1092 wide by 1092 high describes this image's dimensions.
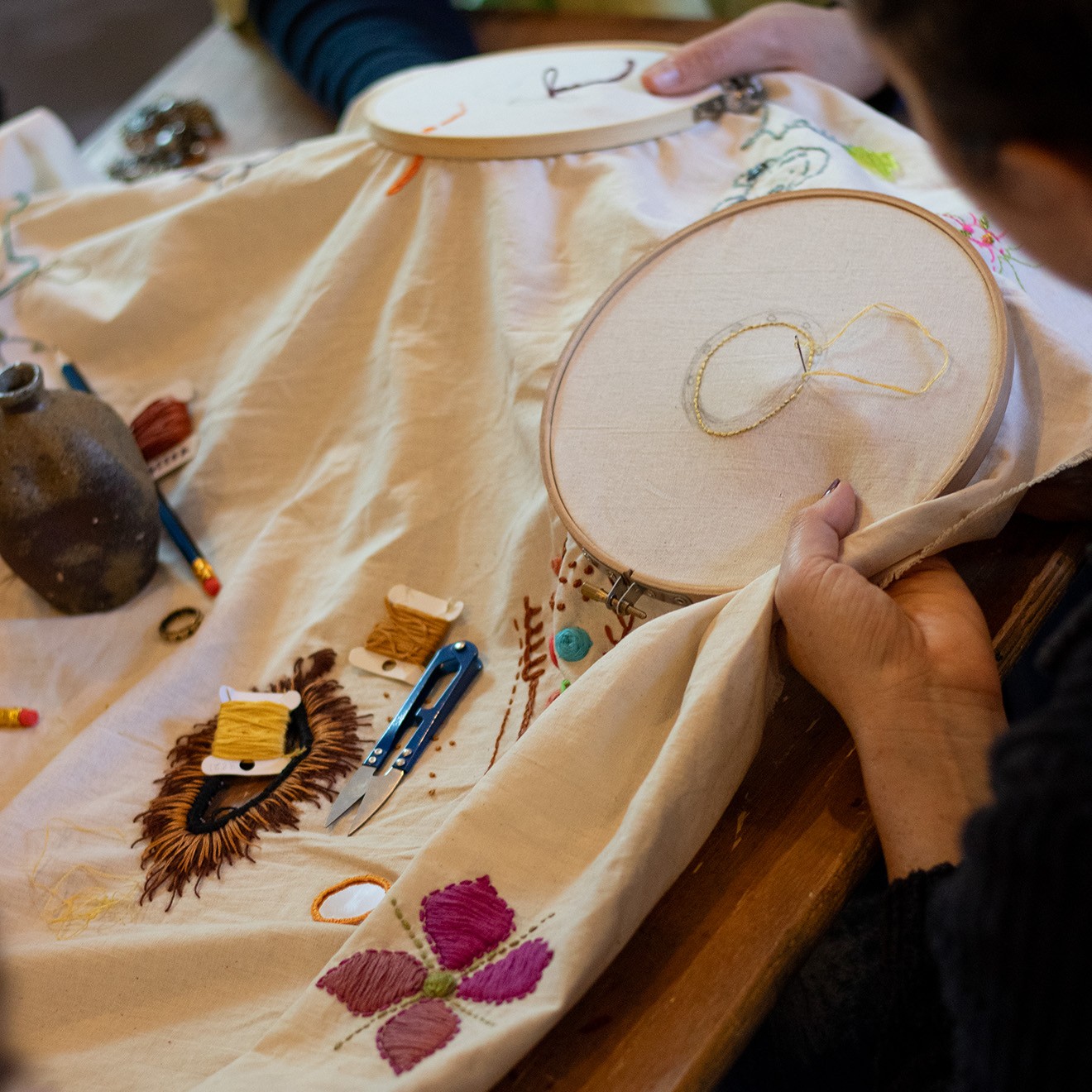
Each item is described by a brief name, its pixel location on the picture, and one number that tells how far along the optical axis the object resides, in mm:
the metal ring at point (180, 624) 1020
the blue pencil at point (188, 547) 1049
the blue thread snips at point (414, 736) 793
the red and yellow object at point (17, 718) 951
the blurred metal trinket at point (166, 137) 1678
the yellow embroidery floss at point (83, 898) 774
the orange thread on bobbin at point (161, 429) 1171
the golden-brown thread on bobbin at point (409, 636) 900
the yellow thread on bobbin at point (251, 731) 867
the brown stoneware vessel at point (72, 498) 952
